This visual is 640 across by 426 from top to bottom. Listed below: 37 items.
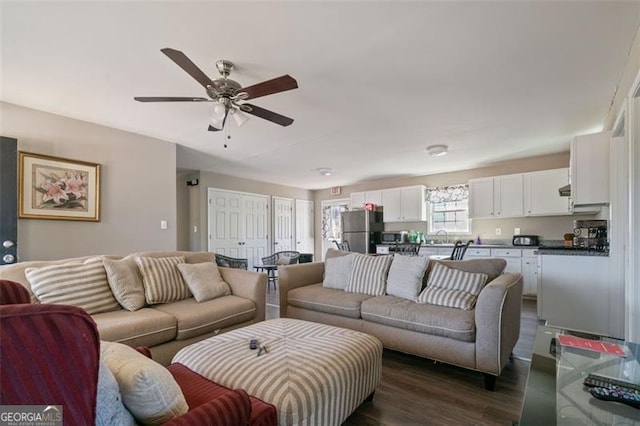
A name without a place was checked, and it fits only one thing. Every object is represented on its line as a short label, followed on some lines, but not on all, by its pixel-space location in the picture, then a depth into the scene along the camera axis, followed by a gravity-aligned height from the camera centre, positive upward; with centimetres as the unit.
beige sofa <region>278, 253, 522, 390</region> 205 -85
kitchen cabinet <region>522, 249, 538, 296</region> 473 -89
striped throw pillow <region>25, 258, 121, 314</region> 208 -51
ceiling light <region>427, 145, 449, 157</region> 441 +102
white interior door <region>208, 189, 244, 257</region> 606 -15
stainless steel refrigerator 645 -29
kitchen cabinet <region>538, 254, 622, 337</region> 303 -84
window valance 602 +48
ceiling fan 195 +93
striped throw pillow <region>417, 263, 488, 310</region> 235 -62
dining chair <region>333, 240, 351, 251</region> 621 -64
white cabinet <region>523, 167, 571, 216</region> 472 +38
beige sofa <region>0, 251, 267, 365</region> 206 -79
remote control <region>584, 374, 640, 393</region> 119 -70
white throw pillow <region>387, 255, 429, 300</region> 269 -57
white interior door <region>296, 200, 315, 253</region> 810 -31
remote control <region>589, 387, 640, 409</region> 110 -70
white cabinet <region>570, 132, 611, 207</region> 307 +50
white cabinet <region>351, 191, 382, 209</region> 687 +43
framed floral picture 301 +31
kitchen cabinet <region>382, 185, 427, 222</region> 636 +27
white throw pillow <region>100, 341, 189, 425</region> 80 -48
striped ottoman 129 -76
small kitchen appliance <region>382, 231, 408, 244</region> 639 -47
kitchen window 602 +15
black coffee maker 328 -23
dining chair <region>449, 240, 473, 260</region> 418 -52
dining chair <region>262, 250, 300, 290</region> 611 -94
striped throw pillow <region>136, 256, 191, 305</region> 255 -58
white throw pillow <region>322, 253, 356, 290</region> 319 -62
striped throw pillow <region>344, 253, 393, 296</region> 293 -61
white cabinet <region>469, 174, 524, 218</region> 512 +35
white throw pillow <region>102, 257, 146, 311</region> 238 -56
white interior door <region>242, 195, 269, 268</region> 675 -26
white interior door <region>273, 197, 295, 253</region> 745 -21
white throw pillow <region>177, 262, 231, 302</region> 274 -63
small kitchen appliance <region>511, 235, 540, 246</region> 511 -43
